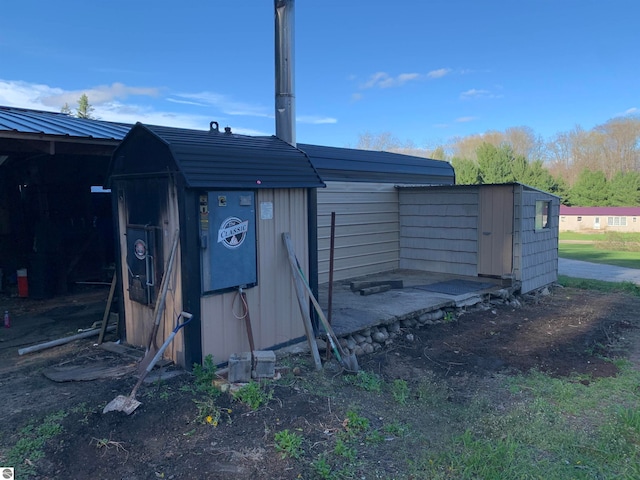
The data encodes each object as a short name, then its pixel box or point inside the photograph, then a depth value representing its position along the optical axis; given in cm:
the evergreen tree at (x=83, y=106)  3475
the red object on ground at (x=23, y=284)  793
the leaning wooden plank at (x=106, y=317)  523
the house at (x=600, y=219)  3438
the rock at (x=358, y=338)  582
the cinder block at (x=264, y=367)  414
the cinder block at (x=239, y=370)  399
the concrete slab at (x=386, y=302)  618
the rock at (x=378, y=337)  605
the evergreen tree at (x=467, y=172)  3200
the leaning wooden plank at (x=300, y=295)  477
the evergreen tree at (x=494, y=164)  3238
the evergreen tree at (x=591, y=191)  3834
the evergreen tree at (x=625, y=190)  3638
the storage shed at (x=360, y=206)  887
